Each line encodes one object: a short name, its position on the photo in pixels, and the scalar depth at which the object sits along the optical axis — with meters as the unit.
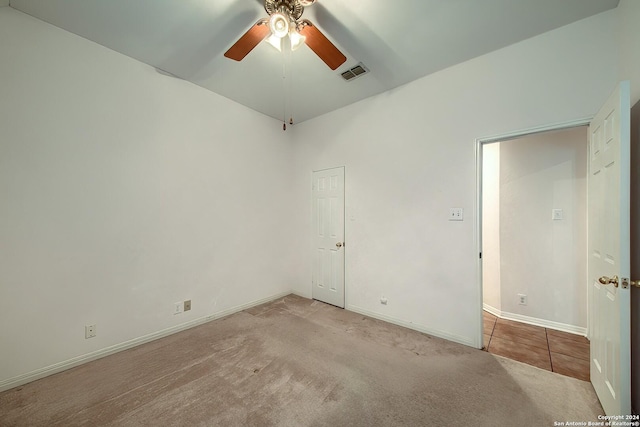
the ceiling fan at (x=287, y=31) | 1.65
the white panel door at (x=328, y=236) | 3.45
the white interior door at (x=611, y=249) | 1.30
